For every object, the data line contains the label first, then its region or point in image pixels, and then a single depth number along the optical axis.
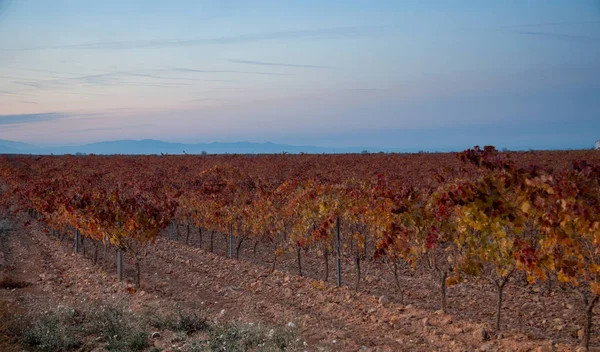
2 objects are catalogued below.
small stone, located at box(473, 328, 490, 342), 6.44
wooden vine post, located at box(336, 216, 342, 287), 9.68
